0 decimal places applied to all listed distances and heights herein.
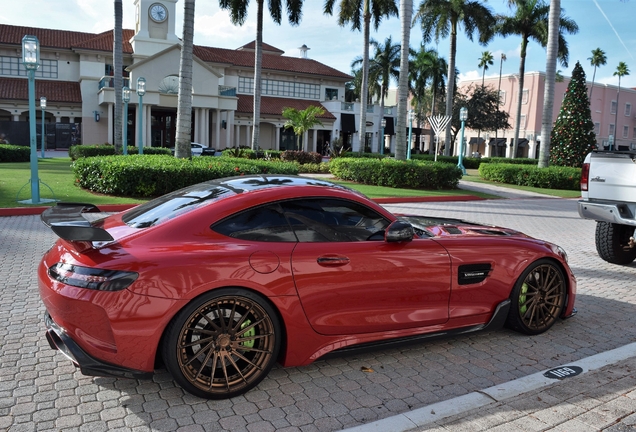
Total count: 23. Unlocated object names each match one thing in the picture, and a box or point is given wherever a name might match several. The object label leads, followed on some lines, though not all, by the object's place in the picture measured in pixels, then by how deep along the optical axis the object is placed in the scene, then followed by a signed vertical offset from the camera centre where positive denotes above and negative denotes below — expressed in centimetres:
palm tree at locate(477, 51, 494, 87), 7388 +1445
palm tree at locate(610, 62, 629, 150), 7569 +1420
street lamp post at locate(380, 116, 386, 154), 5133 +343
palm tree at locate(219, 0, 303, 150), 2941 +783
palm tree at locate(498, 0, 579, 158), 4088 +1089
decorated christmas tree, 2575 +210
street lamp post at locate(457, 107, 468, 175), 2927 +266
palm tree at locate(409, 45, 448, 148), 5672 +976
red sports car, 322 -86
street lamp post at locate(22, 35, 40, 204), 1154 +171
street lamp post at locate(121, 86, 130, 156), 2509 +240
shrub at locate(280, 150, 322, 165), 2889 -9
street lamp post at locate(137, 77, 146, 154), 2352 +266
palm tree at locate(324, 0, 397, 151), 3136 +875
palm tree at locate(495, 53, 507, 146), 7536 +1510
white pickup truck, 732 -45
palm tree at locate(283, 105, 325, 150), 3303 +241
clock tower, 4184 +979
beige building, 3959 +466
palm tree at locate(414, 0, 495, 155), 3584 +995
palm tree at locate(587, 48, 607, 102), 7319 +1532
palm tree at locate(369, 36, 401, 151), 5731 +1055
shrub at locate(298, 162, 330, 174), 2677 -66
